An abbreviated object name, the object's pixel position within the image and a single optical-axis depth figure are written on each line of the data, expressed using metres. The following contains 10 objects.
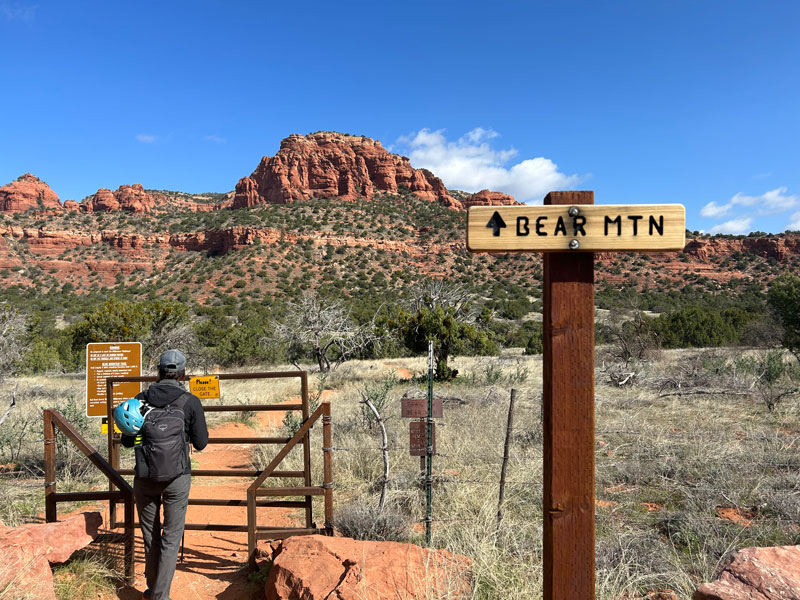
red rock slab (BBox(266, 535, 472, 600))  3.04
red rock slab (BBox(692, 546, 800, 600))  2.64
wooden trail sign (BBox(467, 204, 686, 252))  2.00
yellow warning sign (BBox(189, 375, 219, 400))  5.06
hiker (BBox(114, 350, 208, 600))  3.52
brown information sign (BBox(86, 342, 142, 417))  6.15
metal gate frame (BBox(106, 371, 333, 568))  4.36
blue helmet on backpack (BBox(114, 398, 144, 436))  3.46
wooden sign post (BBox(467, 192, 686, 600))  2.00
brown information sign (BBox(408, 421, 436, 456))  4.61
